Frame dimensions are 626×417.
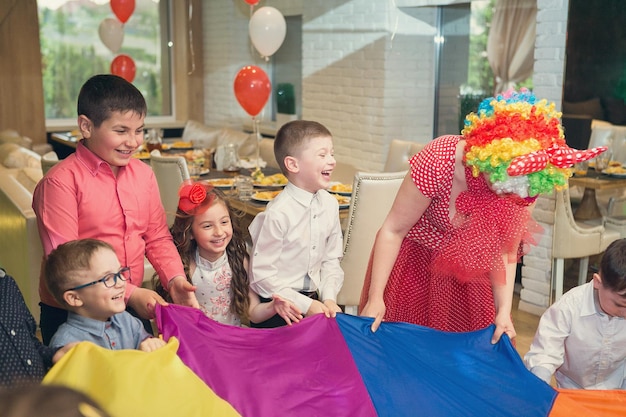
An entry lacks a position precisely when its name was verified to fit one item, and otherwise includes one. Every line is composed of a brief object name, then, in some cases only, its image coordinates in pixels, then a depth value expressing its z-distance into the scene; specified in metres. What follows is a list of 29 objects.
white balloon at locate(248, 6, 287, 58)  6.66
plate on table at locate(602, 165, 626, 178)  4.41
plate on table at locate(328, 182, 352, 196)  4.56
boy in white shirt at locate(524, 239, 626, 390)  2.36
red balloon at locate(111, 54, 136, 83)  8.78
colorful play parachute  2.03
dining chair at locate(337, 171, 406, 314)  3.68
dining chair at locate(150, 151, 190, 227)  4.50
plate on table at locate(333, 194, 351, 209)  4.23
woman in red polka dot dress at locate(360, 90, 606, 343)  2.06
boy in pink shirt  2.17
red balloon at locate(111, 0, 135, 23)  8.15
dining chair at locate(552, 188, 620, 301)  4.69
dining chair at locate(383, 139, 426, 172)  5.62
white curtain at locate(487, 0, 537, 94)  5.52
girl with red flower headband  2.59
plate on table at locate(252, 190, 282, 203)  4.35
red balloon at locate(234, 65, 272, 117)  6.18
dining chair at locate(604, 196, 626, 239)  4.53
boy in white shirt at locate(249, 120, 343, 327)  2.50
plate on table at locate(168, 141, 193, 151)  7.48
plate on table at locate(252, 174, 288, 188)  4.84
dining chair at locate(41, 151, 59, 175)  4.45
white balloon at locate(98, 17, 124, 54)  8.80
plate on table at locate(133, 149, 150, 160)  6.52
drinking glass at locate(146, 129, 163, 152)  7.08
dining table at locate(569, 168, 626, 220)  4.46
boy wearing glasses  1.97
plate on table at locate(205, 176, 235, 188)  4.99
